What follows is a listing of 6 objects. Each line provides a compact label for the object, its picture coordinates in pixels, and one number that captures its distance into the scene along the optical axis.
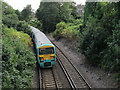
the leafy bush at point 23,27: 21.98
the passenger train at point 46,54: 14.84
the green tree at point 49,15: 38.73
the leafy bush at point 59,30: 31.71
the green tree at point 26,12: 37.61
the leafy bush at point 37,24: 41.56
